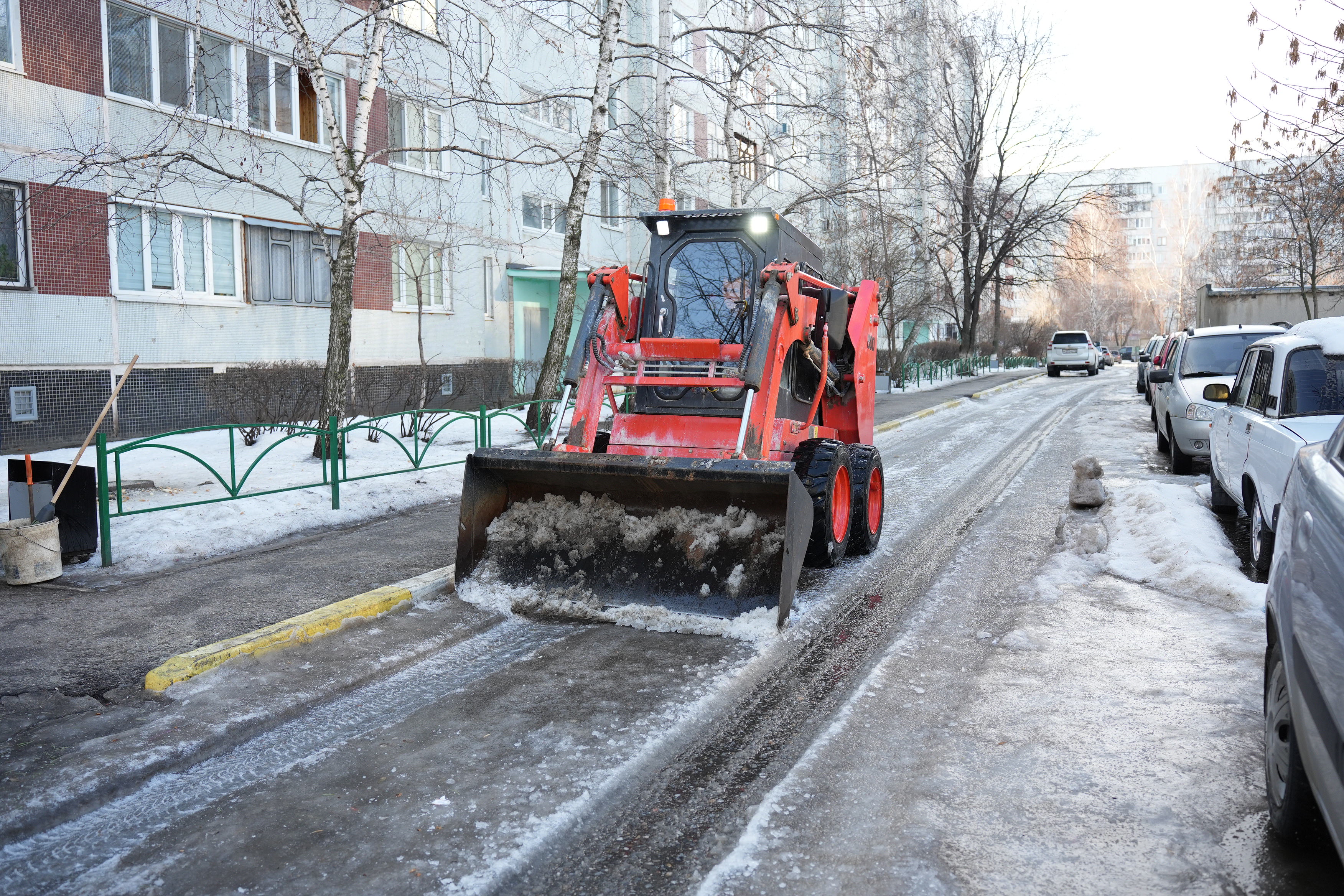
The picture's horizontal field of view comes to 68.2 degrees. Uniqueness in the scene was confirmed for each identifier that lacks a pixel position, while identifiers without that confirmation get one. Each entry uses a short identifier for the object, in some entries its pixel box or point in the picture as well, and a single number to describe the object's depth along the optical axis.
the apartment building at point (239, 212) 14.79
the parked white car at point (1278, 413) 6.71
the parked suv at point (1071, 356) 42.50
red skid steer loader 6.33
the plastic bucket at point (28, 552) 7.13
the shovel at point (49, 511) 7.48
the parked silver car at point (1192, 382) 11.85
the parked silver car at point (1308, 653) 2.67
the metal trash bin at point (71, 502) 7.46
